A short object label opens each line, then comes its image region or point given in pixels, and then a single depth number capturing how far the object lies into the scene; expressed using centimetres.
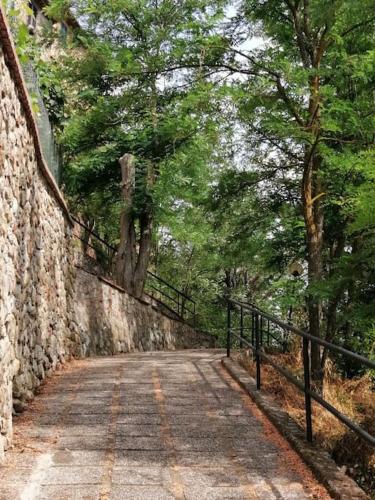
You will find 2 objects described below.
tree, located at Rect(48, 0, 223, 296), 895
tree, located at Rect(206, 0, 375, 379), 798
